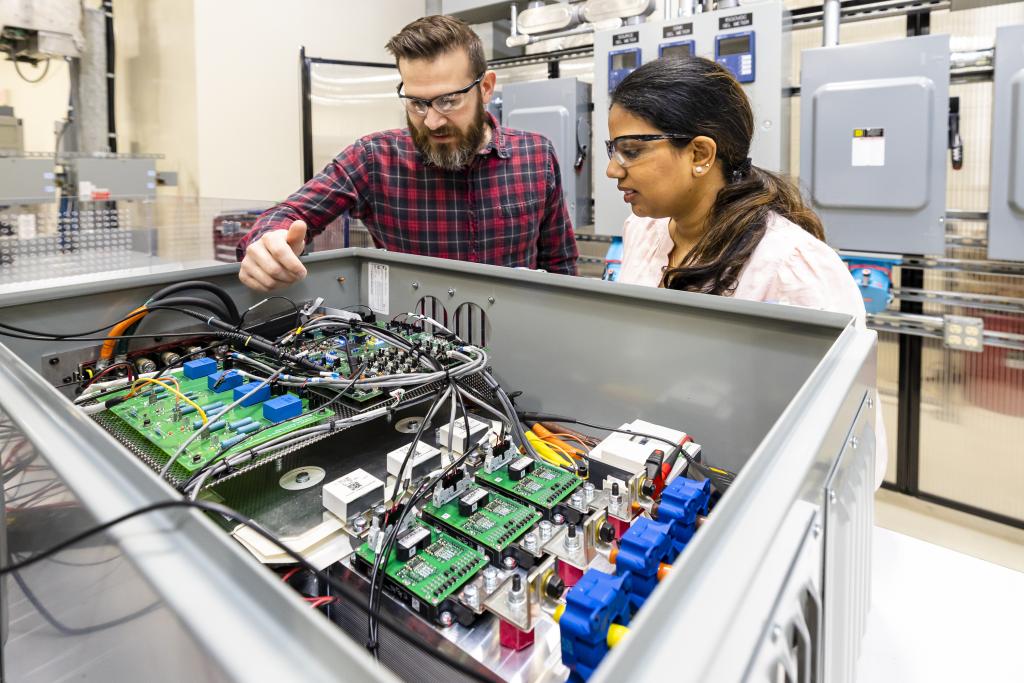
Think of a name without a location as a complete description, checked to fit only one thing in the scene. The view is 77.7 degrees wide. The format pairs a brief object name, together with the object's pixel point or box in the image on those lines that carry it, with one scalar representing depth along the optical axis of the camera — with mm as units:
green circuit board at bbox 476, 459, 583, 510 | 682
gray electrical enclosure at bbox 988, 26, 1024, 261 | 1853
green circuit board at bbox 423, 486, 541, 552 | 615
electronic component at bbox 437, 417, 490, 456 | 817
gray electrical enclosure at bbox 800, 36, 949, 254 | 1990
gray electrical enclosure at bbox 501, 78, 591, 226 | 2793
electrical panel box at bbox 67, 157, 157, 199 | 2660
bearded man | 1440
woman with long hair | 1155
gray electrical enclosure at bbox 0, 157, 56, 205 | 2314
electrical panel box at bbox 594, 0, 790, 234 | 2230
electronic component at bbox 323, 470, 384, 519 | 677
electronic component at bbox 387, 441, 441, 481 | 756
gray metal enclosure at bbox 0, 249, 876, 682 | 324
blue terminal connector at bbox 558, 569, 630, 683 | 450
